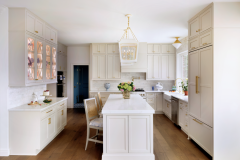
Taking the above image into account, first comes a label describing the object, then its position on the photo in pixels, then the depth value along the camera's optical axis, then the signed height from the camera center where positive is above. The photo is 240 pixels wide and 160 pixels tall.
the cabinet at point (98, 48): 5.98 +1.23
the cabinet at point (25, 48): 2.84 +0.61
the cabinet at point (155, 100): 5.83 -0.85
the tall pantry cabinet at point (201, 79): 2.68 -0.01
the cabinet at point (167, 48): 6.03 +1.24
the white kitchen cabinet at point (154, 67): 6.04 +0.47
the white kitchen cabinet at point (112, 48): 6.00 +1.24
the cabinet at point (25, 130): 2.80 -0.98
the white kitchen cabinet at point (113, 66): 6.01 +0.51
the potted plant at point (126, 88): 3.54 -0.23
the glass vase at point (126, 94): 3.62 -0.38
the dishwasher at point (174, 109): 4.38 -0.92
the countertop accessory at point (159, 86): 6.00 -0.31
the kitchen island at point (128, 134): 2.55 -0.96
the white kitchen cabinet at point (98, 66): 6.00 +0.51
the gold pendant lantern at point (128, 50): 2.93 +0.57
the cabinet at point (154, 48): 6.05 +1.24
